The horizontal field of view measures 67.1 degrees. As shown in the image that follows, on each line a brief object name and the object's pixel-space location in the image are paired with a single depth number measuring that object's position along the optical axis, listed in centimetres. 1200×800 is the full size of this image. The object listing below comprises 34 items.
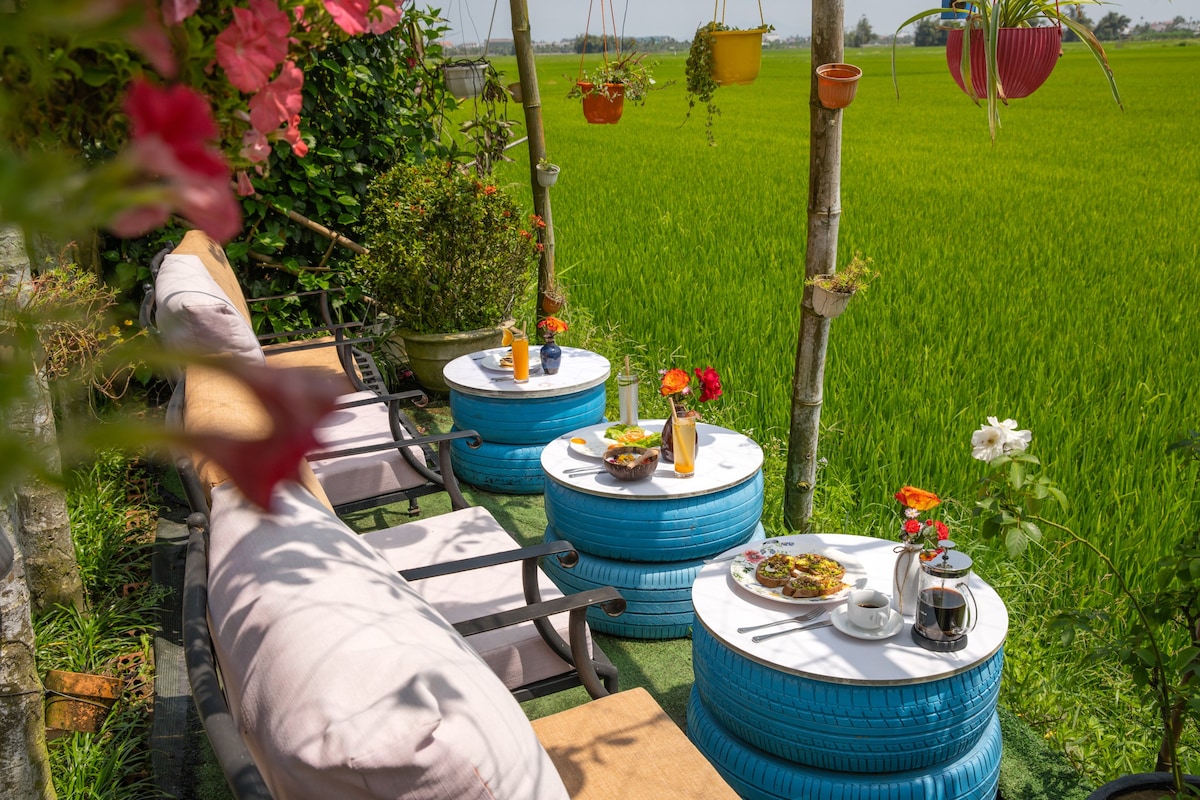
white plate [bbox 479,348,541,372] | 447
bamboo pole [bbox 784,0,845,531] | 301
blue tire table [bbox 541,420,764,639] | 300
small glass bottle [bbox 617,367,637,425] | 353
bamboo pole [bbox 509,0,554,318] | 530
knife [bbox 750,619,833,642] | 221
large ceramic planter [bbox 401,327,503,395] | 532
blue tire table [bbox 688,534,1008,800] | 204
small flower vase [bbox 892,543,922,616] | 225
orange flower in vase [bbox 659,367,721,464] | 308
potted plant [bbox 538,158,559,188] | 543
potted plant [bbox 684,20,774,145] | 348
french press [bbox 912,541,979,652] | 210
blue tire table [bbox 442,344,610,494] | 413
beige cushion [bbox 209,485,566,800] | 106
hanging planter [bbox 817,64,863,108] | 287
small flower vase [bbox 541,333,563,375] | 424
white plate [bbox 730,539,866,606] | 236
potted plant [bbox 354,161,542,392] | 528
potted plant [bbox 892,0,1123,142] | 224
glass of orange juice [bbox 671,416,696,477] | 307
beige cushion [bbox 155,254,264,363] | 232
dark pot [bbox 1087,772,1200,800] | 203
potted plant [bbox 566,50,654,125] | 470
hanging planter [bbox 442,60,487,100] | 609
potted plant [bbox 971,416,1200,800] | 195
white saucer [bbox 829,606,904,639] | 217
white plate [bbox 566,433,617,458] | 336
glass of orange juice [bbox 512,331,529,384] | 418
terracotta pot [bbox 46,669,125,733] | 255
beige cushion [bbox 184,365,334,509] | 188
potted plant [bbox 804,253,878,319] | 309
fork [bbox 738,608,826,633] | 227
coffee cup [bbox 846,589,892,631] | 218
